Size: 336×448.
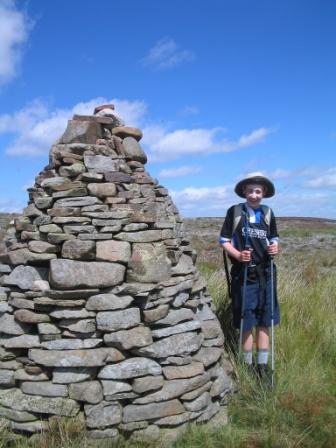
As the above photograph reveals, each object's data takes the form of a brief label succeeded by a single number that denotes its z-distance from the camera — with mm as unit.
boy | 4945
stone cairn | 3945
